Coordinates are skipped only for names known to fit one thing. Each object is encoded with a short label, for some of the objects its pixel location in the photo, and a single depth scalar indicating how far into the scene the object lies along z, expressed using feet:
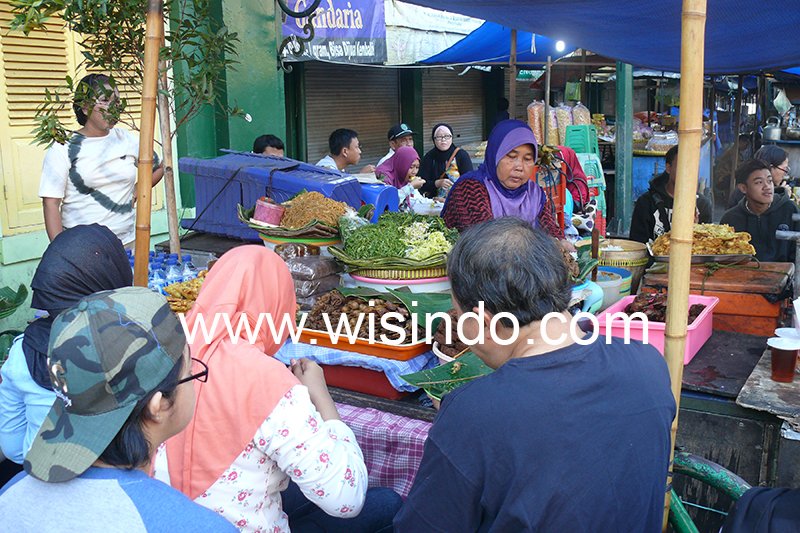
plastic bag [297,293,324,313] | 11.59
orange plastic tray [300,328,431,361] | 9.63
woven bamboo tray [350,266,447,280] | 11.09
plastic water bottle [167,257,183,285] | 12.00
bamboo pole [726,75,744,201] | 28.99
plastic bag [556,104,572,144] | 35.09
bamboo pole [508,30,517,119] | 17.16
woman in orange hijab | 6.43
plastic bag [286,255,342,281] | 11.69
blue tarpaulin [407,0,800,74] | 13.39
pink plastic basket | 9.61
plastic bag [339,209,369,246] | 12.07
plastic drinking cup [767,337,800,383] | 8.66
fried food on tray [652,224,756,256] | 13.05
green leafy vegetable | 11.27
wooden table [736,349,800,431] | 8.32
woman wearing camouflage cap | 4.33
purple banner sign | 28.32
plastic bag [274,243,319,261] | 12.14
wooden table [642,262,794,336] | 11.49
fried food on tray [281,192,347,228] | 12.57
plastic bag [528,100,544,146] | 34.14
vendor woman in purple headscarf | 13.30
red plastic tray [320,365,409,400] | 9.70
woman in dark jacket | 26.96
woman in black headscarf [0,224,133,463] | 7.69
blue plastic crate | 15.08
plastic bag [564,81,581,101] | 39.27
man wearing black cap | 26.66
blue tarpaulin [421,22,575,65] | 33.06
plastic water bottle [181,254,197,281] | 12.22
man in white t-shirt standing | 13.74
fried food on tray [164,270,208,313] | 10.93
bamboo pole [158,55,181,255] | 11.30
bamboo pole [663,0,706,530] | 6.33
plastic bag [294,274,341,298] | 11.67
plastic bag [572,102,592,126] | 35.68
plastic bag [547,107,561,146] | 35.22
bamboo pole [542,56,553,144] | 20.52
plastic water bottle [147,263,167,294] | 11.59
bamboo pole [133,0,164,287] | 8.20
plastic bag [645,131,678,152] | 40.86
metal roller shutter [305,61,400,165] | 33.45
